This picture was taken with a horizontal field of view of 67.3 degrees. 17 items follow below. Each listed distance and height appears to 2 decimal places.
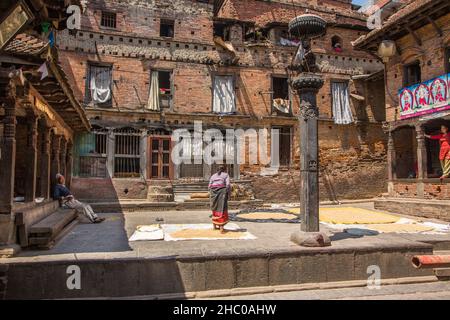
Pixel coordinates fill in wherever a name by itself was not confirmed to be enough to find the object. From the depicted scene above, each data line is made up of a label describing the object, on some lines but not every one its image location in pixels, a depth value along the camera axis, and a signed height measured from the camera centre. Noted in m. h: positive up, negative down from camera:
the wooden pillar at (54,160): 11.50 +0.40
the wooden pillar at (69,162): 14.98 +0.43
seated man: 10.75 -0.94
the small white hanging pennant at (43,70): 6.27 +1.92
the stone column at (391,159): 15.59 +0.57
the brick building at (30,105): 5.76 +1.53
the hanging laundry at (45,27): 7.80 +3.48
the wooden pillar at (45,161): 9.65 +0.31
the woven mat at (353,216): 10.61 -1.57
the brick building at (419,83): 13.18 +3.83
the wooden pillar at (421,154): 13.88 +0.71
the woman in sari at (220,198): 8.69 -0.70
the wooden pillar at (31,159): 7.81 +0.29
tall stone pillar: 7.11 +1.15
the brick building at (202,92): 16.80 +4.35
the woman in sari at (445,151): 12.68 +0.74
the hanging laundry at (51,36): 9.23 +3.84
